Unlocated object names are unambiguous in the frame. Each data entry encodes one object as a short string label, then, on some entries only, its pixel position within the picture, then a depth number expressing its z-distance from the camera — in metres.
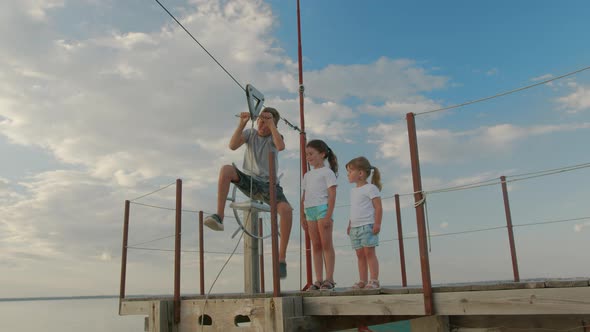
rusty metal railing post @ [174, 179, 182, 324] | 4.80
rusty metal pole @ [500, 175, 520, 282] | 6.28
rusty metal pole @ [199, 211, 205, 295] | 6.42
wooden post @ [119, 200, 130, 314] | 5.77
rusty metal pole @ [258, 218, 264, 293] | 6.40
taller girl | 4.73
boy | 4.86
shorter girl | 4.55
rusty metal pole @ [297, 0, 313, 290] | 5.89
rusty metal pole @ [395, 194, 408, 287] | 6.04
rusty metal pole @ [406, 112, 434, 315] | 3.57
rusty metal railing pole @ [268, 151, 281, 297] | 4.05
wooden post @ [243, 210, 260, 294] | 5.05
